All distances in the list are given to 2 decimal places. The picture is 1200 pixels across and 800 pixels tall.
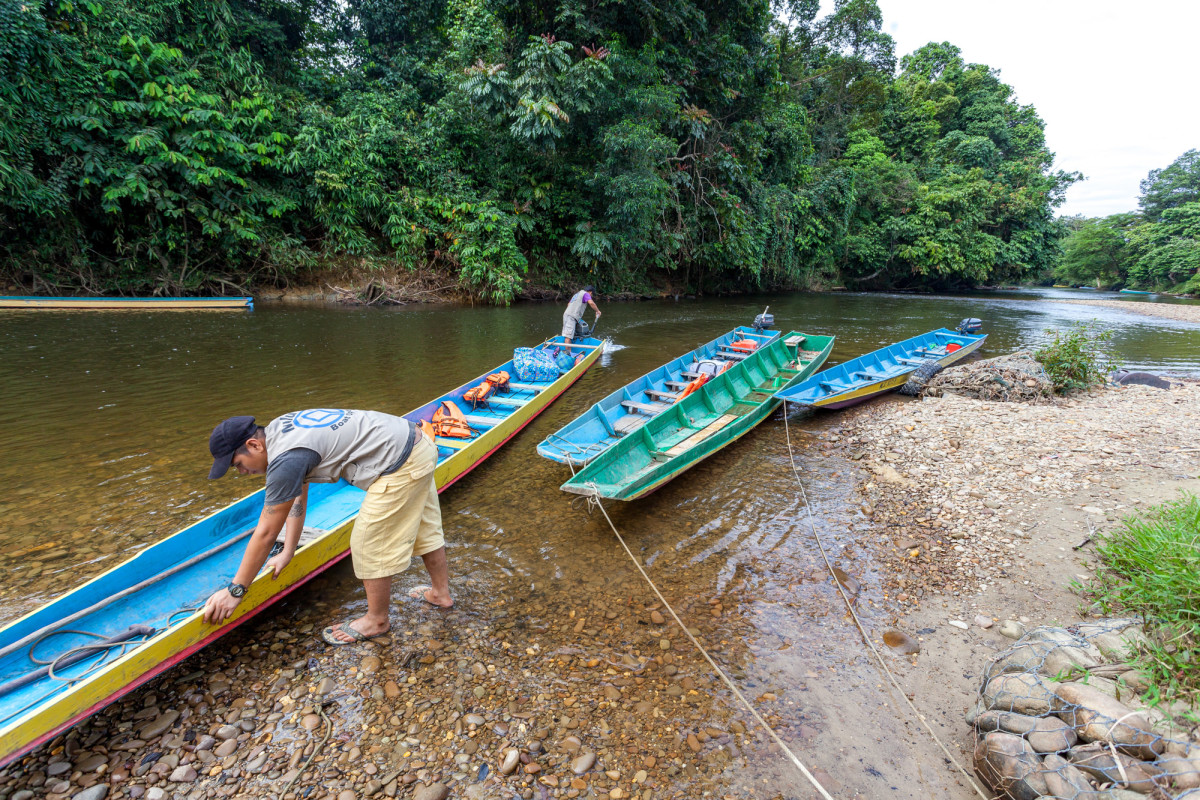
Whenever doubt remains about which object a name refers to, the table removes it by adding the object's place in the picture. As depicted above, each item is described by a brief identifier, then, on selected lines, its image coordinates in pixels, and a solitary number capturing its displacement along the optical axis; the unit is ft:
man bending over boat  8.71
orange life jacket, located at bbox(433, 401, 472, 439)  20.76
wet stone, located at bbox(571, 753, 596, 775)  8.80
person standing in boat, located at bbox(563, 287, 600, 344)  36.14
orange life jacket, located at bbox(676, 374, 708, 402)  25.61
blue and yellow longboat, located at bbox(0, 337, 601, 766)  8.04
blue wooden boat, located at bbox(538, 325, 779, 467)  19.10
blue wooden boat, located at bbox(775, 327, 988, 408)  27.58
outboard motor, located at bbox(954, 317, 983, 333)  43.13
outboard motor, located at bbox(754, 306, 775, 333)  42.76
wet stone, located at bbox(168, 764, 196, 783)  8.28
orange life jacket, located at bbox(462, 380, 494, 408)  24.45
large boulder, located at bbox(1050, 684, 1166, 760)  7.61
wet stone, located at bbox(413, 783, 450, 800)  8.14
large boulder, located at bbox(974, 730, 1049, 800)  7.73
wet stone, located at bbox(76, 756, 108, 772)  8.32
